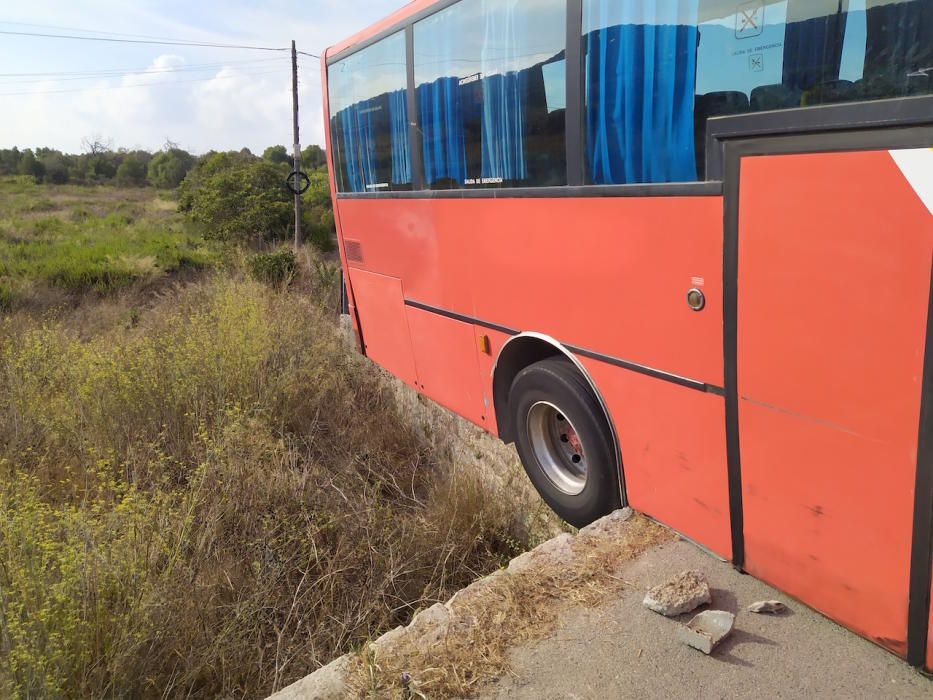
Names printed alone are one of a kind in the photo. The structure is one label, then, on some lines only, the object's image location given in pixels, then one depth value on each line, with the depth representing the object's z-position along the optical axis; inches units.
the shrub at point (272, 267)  522.0
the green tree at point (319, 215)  993.5
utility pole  760.3
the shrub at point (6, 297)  464.7
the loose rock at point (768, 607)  108.2
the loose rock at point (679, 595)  109.7
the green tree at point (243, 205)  917.2
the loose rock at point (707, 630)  101.5
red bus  84.8
